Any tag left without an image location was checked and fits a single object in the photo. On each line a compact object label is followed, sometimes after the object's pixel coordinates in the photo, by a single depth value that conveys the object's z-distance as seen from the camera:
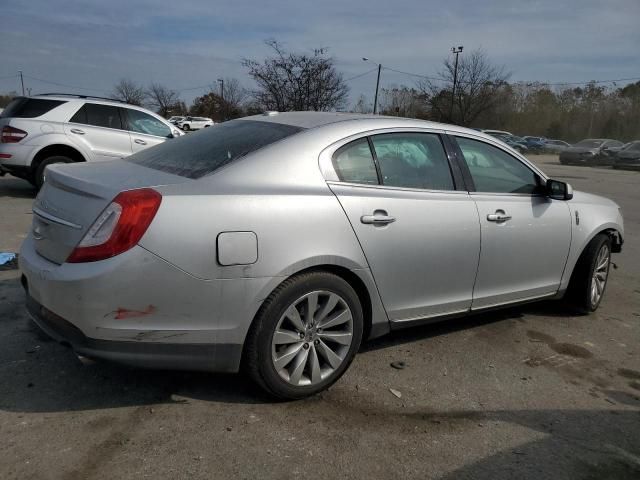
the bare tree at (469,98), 42.41
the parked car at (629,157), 29.64
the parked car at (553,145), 46.38
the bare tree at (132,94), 64.15
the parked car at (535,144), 46.53
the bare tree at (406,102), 47.38
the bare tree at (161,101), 68.00
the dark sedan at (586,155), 33.12
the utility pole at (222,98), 57.83
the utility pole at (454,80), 42.40
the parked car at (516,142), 40.45
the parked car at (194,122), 44.88
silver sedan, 2.67
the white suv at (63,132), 8.93
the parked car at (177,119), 47.52
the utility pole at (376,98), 46.60
